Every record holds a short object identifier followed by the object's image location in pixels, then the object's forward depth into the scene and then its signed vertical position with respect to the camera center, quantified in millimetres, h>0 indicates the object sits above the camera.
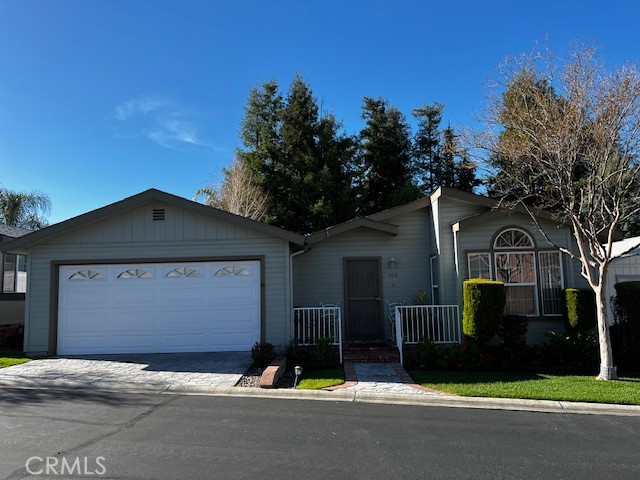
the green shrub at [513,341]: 9789 -1209
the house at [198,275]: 10773 +444
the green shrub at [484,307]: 9352 -414
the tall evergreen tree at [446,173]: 25809 +7026
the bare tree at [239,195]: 23891 +5642
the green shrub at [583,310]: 9734 -546
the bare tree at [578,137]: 8609 +3144
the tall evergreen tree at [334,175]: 23828 +6685
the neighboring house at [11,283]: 14594 +630
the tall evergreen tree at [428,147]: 27359 +9011
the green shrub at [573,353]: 9414 -1463
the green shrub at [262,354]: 9461 -1339
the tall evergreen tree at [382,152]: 26719 +8636
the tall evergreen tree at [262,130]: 26141 +10482
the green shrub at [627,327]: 9438 -930
